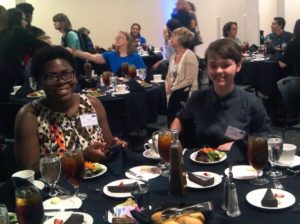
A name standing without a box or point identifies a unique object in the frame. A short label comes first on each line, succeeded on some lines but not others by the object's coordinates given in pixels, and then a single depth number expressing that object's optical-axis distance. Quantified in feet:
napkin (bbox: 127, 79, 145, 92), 13.80
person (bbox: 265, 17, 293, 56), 25.45
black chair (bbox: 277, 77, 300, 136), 12.07
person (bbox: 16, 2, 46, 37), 19.29
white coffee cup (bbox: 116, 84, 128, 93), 13.85
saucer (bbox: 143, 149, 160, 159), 6.49
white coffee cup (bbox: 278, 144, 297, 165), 5.77
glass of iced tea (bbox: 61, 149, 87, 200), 5.26
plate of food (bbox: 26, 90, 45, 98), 13.58
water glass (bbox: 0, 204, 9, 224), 3.99
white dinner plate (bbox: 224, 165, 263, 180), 5.51
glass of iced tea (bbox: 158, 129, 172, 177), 5.82
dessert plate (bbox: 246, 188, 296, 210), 4.61
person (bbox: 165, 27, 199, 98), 14.88
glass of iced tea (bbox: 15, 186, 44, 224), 4.19
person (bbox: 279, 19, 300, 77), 16.62
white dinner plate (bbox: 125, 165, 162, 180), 5.81
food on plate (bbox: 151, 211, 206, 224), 3.79
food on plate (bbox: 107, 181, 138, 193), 5.21
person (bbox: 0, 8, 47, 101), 15.39
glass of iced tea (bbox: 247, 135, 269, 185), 5.27
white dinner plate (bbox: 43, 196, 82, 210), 5.01
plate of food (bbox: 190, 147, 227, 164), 6.15
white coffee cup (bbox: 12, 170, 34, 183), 5.67
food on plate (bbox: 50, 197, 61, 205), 5.13
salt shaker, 4.50
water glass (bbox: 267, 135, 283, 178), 5.33
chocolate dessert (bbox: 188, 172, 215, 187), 5.24
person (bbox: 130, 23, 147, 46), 30.91
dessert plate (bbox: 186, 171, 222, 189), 5.22
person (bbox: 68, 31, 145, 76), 17.06
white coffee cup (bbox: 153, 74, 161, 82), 16.17
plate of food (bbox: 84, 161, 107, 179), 5.89
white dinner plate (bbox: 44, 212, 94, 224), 4.57
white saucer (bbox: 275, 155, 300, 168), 5.74
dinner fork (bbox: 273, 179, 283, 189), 5.16
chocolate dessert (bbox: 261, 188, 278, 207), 4.60
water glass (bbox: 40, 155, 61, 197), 5.30
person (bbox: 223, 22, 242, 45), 24.53
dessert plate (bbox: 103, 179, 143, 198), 5.12
